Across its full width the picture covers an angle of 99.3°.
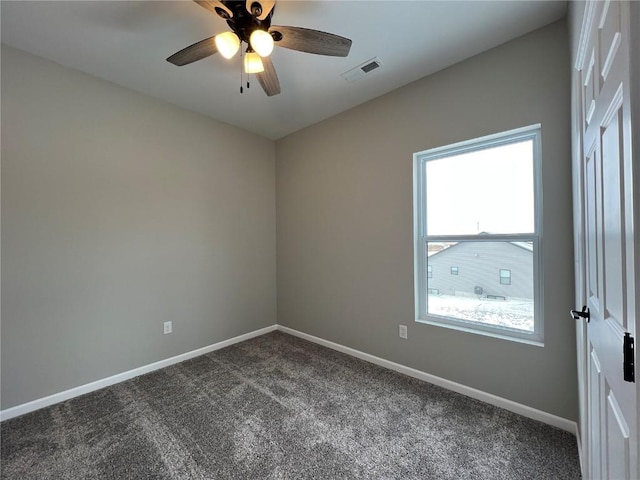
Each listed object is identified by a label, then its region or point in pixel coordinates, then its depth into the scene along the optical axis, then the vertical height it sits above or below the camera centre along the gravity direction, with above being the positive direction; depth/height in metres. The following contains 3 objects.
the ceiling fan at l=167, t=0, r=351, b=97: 1.47 +1.18
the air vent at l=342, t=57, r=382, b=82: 2.26 +1.48
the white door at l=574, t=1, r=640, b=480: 0.62 +0.00
